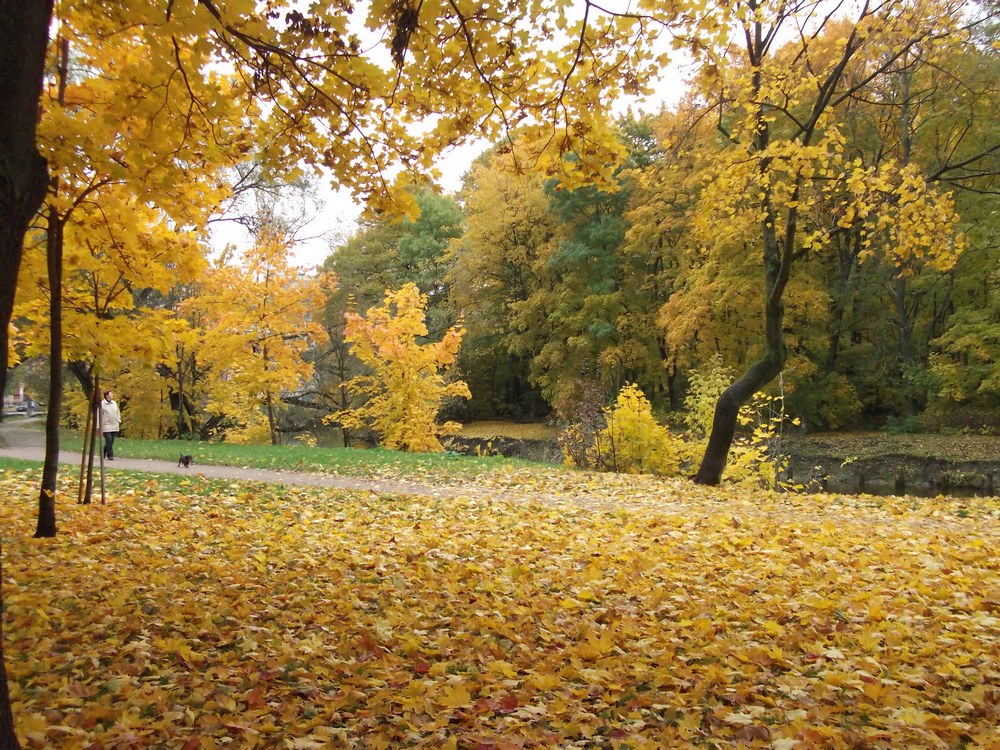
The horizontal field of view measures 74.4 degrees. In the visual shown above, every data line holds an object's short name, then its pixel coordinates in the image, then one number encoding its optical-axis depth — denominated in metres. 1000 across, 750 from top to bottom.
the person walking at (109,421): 12.41
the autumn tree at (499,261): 26.11
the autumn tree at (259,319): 16.64
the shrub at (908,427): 20.56
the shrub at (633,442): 12.52
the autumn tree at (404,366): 17.11
